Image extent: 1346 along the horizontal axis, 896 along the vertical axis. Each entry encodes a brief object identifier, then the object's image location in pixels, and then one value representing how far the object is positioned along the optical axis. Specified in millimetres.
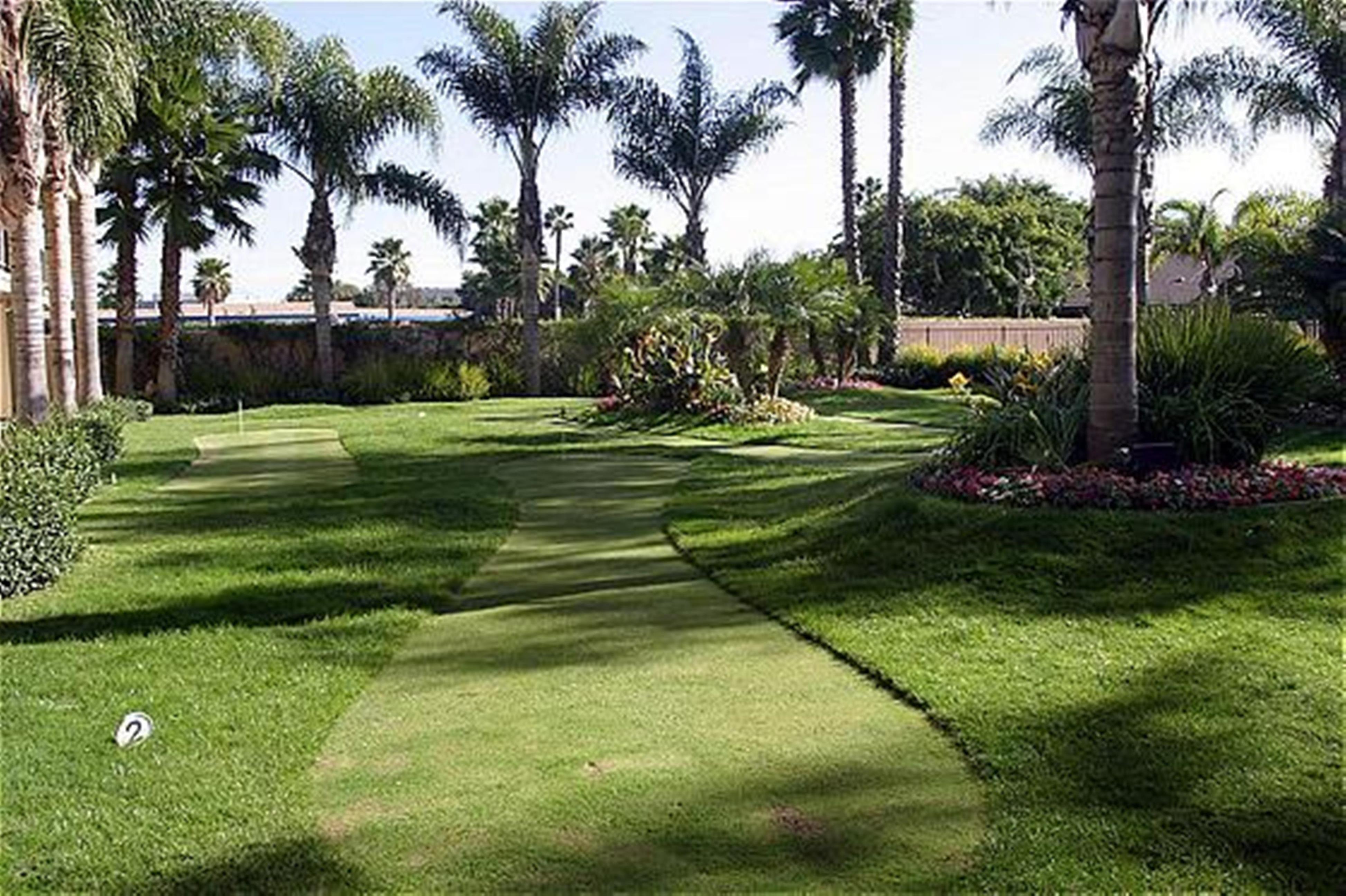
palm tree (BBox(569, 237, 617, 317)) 55500
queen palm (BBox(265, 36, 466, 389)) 30734
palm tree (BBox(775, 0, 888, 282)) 33750
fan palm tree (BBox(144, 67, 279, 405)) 27172
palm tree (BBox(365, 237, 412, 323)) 80062
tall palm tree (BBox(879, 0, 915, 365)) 33750
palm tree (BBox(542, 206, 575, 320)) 75562
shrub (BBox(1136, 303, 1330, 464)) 8883
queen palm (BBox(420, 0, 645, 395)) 32250
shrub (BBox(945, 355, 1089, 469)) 8852
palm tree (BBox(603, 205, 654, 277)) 69312
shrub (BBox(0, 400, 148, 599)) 8250
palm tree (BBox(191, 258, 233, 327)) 69562
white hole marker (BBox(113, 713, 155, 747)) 5191
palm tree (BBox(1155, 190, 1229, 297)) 35906
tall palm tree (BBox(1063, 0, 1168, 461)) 8469
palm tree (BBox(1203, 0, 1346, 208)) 25266
